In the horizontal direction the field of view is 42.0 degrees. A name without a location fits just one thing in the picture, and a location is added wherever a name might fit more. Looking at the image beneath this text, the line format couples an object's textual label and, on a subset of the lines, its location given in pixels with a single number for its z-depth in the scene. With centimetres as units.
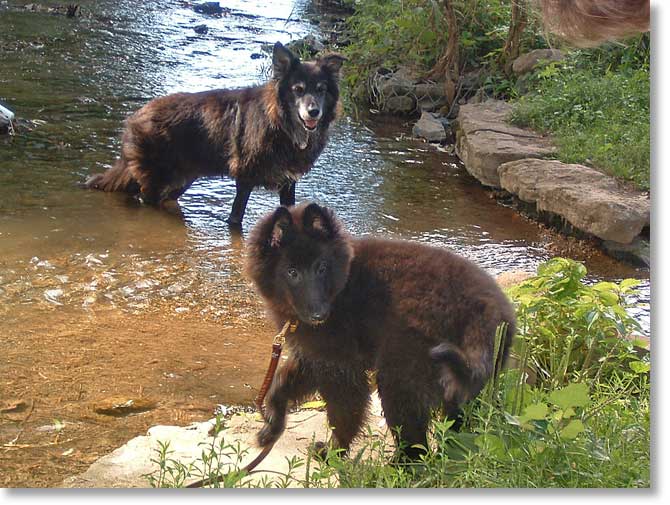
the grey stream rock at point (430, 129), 381
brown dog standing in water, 329
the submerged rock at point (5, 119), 320
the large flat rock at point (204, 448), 173
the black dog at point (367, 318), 189
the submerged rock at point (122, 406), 197
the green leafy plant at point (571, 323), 224
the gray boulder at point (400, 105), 361
